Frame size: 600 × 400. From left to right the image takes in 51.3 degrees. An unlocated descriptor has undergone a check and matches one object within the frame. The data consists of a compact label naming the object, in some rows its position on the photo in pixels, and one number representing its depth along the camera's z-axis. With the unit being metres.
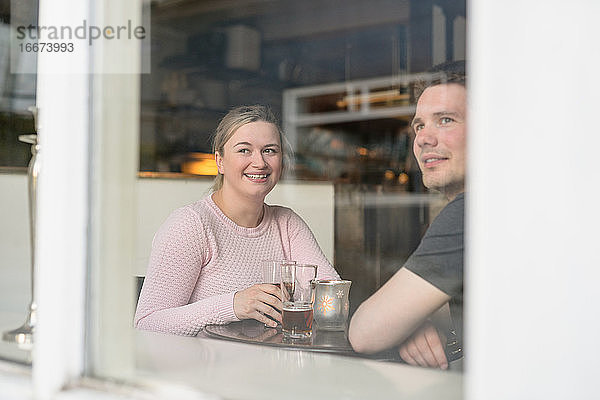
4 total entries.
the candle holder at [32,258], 0.84
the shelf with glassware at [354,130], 4.83
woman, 1.44
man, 0.87
